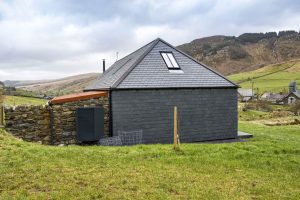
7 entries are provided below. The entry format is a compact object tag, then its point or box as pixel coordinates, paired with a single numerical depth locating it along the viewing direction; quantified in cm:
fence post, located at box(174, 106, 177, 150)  1221
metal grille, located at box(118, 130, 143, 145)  1675
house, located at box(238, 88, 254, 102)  9768
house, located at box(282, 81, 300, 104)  8931
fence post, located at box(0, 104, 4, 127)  1439
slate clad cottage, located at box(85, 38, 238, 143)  1703
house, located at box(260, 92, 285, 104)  9444
